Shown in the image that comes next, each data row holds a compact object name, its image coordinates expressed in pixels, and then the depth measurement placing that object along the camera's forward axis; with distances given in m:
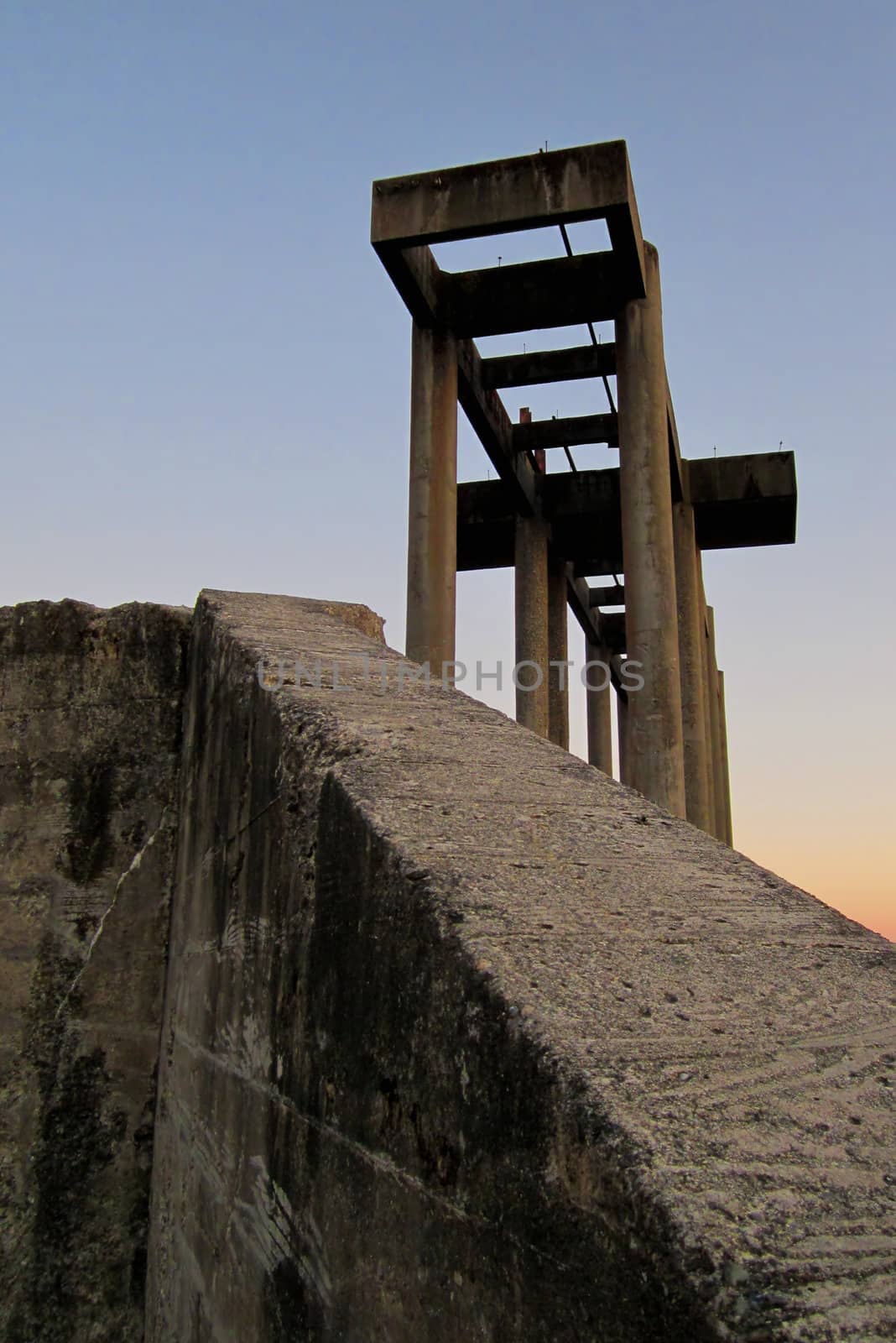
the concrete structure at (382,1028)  1.18
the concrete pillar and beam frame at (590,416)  11.73
